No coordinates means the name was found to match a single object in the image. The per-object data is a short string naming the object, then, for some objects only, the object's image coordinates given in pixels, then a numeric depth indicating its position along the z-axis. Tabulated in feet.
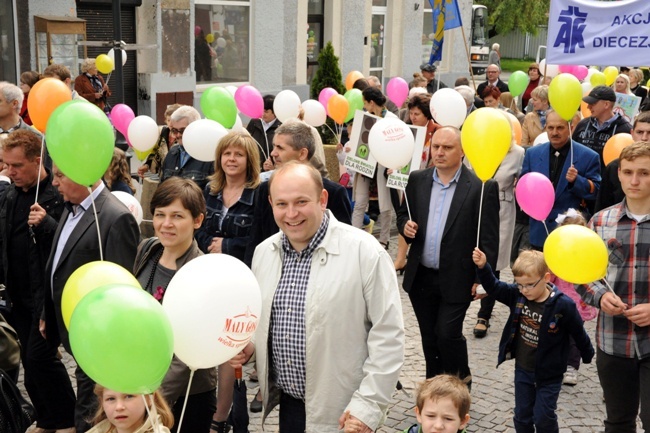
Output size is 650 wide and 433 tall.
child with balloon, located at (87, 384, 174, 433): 11.00
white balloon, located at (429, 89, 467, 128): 27.20
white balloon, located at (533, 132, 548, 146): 25.61
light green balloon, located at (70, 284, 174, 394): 9.21
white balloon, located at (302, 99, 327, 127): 32.53
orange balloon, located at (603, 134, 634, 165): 21.74
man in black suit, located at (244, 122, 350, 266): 17.03
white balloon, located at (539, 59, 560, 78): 48.36
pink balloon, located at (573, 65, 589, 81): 46.32
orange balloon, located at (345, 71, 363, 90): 45.09
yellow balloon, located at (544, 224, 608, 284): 13.97
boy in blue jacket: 16.38
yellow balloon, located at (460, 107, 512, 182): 18.24
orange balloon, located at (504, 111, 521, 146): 25.96
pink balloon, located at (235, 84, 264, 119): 29.37
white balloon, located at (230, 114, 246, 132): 27.50
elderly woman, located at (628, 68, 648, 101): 49.32
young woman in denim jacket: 18.19
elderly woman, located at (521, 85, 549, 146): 29.96
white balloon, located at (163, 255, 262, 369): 10.60
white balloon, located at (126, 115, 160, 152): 25.90
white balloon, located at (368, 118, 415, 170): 22.12
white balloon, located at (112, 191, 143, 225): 19.57
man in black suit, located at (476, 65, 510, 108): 49.39
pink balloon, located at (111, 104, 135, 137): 29.09
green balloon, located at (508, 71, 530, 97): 45.57
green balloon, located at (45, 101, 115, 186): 14.55
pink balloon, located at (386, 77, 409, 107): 38.96
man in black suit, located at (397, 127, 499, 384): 17.80
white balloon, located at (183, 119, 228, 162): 21.80
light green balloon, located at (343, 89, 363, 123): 34.30
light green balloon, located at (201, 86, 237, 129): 27.12
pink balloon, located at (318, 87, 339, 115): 35.19
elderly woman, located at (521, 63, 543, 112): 49.50
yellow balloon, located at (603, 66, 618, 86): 48.83
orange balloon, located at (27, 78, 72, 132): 20.51
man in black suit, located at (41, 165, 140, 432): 15.14
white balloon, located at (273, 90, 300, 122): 29.68
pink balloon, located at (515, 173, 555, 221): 20.08
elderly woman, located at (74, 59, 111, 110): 37.55
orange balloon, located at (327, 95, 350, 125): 33.47
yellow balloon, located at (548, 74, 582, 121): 23.21
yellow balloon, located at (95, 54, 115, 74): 40.93
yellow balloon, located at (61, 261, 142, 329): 11.86
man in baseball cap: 25.46
